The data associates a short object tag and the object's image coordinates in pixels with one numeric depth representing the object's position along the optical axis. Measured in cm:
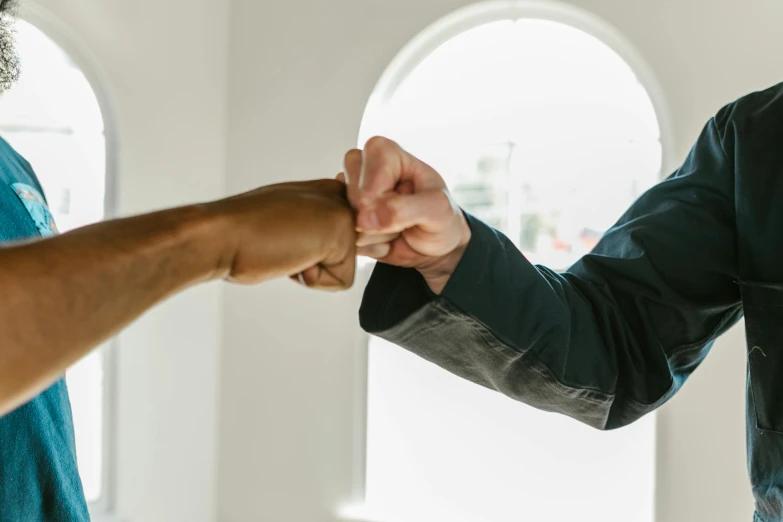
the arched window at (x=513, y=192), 219
